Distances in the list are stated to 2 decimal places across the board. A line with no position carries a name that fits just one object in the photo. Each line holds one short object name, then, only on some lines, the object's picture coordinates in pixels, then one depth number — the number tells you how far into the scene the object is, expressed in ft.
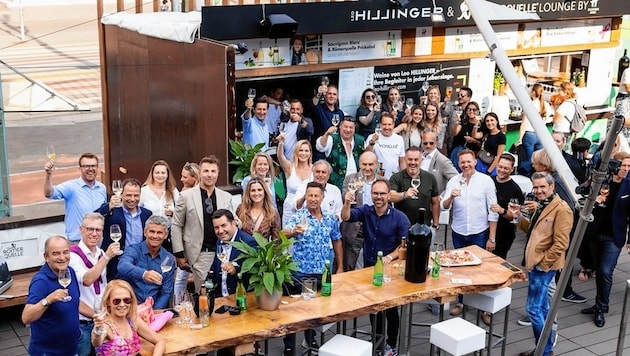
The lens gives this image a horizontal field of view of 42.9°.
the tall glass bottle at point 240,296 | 20.01
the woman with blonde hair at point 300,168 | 26.91
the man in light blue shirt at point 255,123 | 31.48
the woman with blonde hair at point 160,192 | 24.86
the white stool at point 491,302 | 23.21
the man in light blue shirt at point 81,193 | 24.93
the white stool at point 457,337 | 21.38
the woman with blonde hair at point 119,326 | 17.42
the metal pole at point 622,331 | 23.71
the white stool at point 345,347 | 20.31
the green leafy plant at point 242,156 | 28.14
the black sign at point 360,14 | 31.89
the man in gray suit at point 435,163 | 29.19
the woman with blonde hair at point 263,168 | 26.21
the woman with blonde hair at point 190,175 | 25.46
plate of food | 23.84
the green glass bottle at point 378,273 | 22.04
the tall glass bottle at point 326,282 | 21.23
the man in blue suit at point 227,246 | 20.77
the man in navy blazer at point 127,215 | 23.13
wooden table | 18.67
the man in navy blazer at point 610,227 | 27.25
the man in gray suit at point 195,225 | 23.53
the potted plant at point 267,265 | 19.44
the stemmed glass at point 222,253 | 20.40
